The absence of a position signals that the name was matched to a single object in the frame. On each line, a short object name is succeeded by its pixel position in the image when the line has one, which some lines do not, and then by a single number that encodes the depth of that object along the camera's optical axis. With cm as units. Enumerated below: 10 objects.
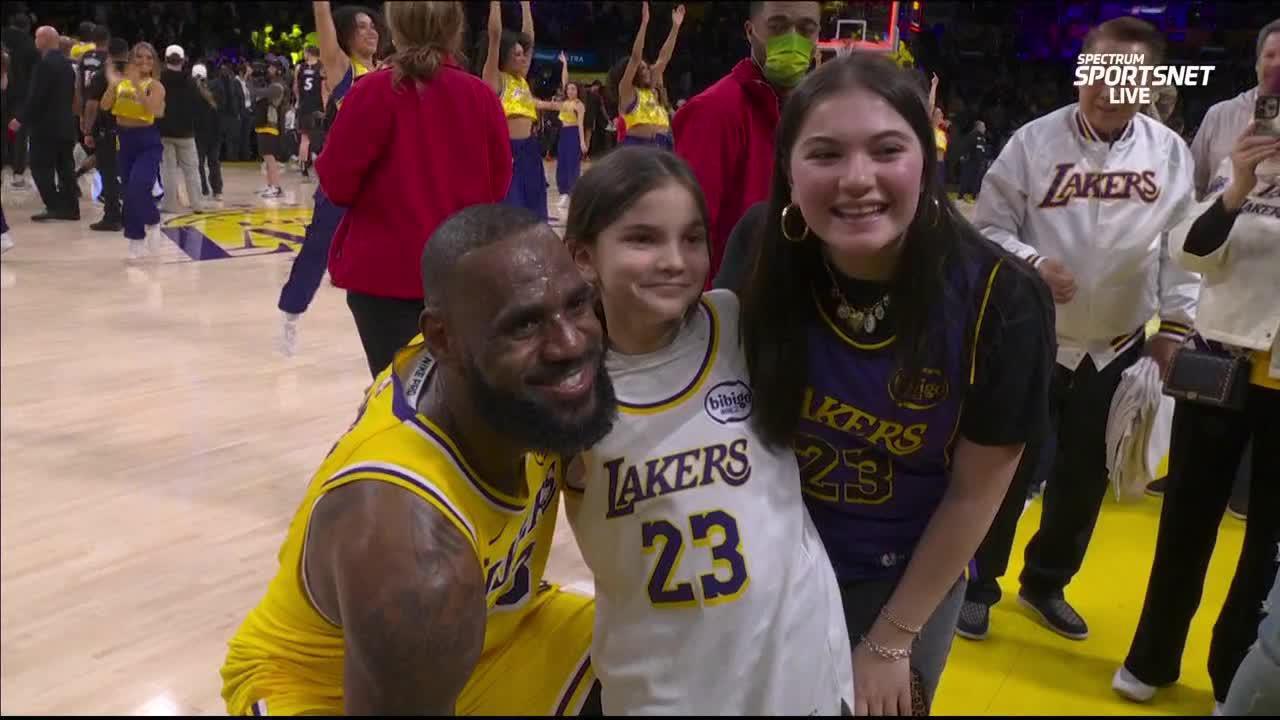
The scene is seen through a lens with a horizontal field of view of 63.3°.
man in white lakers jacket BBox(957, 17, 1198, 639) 273
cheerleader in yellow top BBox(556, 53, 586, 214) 1173
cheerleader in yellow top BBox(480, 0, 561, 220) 701
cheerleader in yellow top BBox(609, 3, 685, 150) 971
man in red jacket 255
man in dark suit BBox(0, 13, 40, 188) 984
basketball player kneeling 124
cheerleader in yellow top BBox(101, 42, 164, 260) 777
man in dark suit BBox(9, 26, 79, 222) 888
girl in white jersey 138
